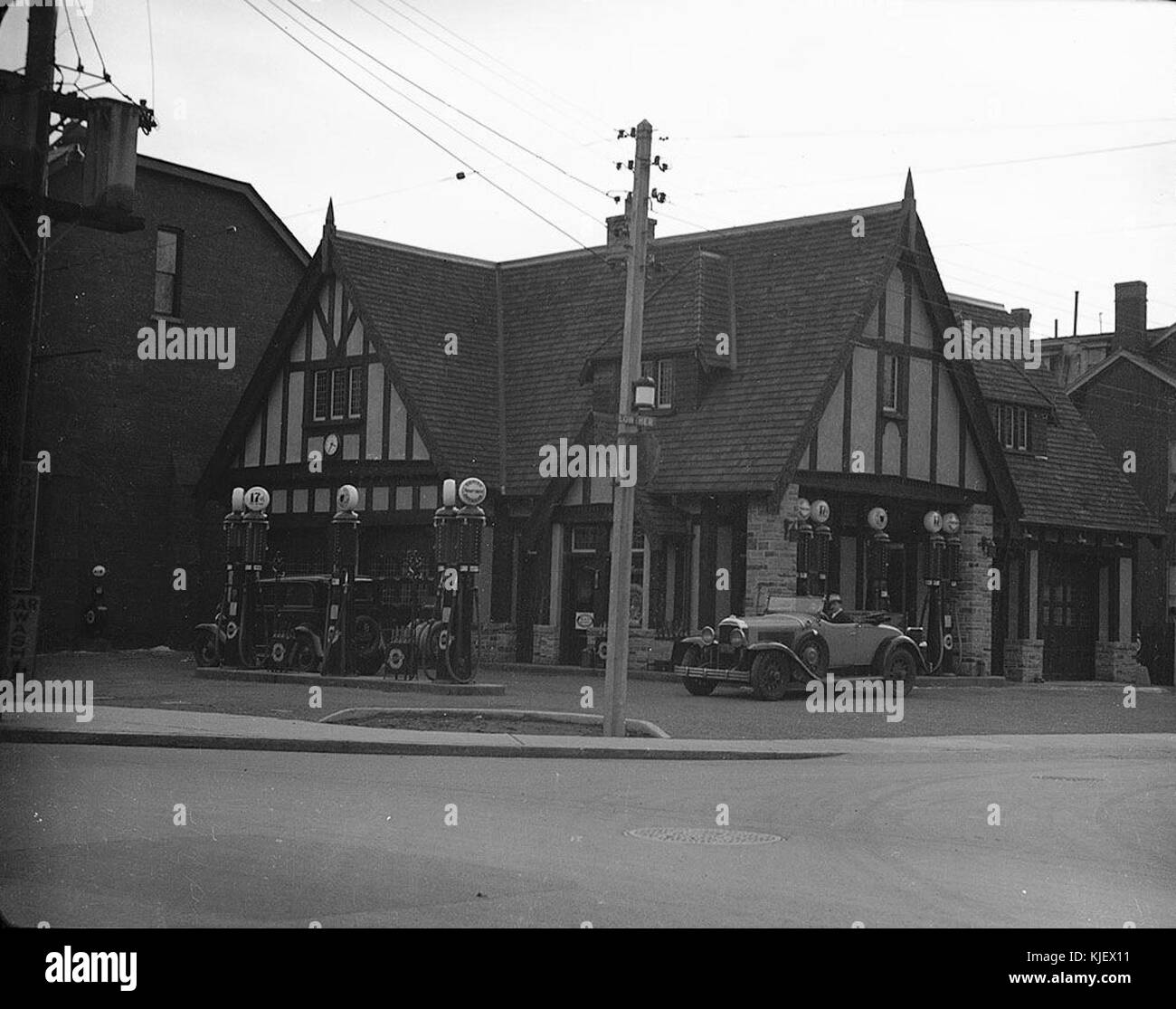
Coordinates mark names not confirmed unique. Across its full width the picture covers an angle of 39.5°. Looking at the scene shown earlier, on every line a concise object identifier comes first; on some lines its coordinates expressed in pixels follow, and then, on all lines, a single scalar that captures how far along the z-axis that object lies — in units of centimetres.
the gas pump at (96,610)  2552
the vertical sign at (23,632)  1420
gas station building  3162
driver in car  2848
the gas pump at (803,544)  3070
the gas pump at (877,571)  3253
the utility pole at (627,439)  1930
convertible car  2702
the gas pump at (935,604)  3303
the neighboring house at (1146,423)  4391
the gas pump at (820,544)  3084
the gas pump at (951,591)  3341
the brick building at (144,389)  1873
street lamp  1945
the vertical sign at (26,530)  1251
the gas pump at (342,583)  2688
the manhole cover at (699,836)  1112
